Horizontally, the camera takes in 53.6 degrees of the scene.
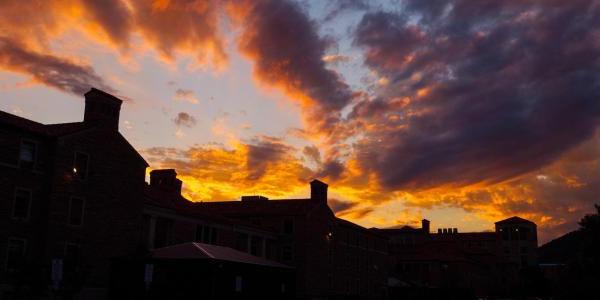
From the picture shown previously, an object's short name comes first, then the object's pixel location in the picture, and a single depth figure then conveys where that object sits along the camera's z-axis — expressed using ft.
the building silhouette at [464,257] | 330.75
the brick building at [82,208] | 113.70
